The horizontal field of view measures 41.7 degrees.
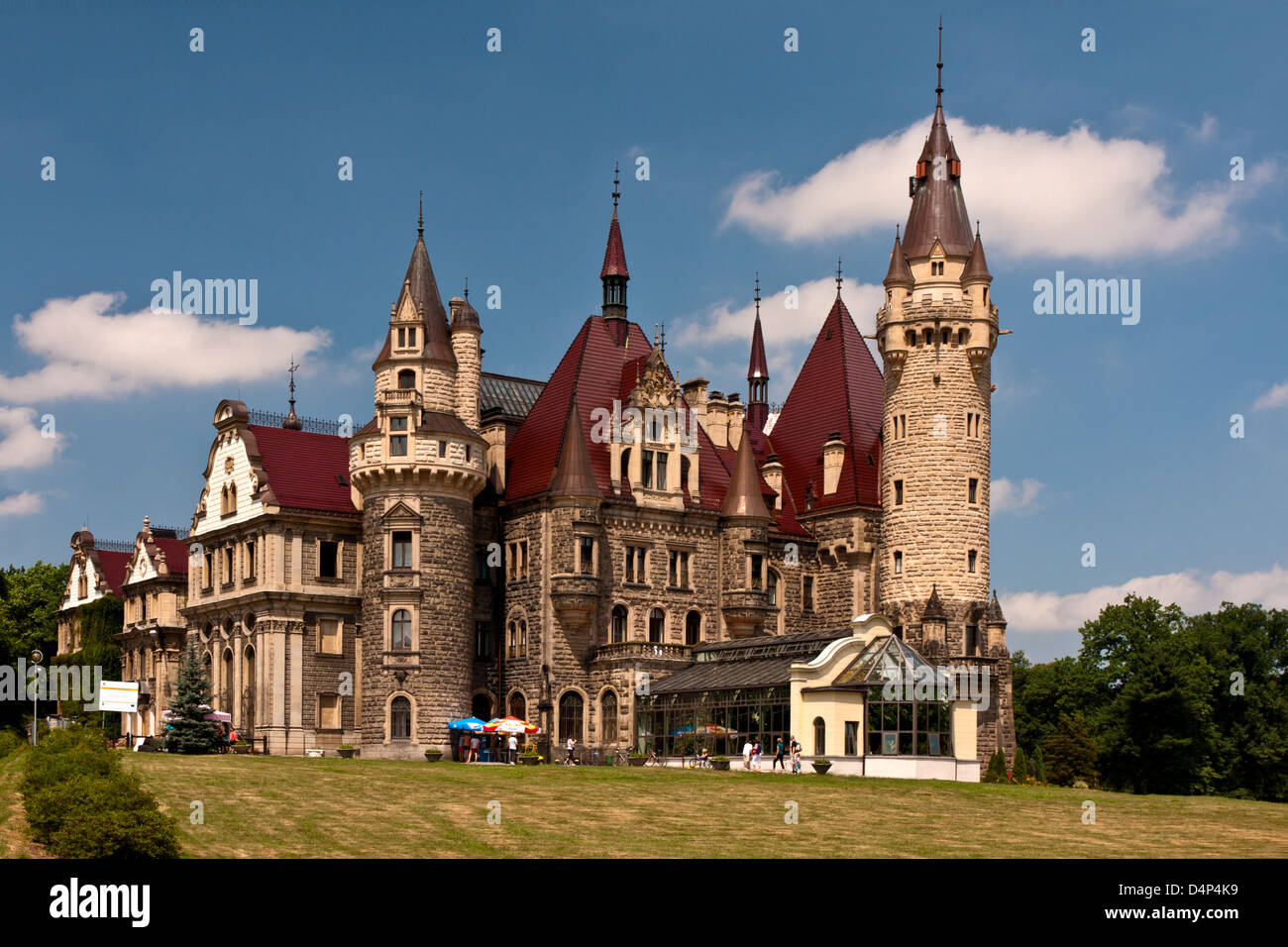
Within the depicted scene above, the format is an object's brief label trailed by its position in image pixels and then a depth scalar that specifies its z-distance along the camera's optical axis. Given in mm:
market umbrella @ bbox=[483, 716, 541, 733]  62022
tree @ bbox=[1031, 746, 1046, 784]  75244
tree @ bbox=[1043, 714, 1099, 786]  79750
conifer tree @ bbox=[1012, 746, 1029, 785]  63619
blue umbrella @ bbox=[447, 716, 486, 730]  62688
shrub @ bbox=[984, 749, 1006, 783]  63250
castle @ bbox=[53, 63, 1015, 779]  66438
